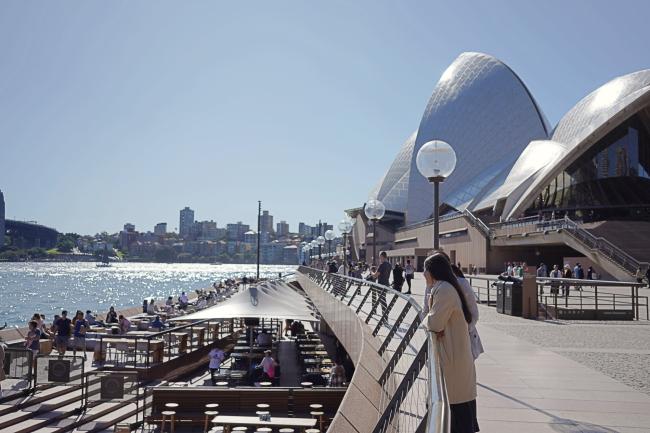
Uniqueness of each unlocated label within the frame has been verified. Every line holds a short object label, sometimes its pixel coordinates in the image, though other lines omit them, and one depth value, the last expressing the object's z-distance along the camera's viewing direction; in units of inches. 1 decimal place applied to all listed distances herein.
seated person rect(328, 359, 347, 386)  426.9
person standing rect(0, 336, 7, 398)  390.8
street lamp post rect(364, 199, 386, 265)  712.4
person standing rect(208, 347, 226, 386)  508.1
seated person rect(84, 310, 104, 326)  821.0
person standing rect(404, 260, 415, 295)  768.7
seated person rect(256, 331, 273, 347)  622.5
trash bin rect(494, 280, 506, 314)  580.1
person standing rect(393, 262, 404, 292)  601.0
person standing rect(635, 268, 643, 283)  892.7
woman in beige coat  141.4
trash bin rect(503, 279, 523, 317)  553.6
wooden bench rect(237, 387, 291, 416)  369.4
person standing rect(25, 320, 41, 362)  575.2
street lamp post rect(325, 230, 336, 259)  1258.6
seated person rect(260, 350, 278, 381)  492.1
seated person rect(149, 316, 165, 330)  764.5
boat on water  7175.2
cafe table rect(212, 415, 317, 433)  305.7
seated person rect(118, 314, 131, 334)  714.0
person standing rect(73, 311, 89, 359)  629.6
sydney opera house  1231.5
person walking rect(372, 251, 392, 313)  510.6
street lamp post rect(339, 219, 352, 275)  978.1
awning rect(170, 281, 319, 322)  466.9
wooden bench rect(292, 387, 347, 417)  365.1
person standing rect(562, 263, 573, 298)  924.6
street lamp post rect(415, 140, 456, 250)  324.5
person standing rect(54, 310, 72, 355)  595.3
